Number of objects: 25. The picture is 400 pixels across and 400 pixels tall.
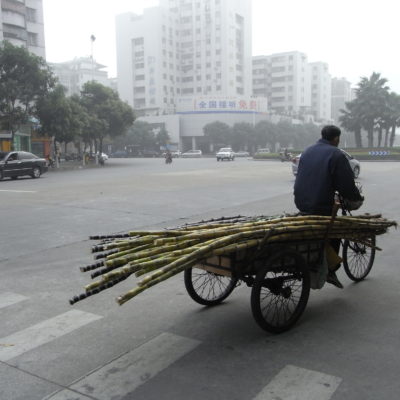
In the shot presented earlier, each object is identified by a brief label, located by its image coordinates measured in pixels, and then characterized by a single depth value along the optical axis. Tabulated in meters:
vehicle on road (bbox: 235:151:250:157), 68.85
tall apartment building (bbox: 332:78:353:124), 153.75
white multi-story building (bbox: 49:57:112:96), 115.31
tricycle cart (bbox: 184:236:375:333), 3.64
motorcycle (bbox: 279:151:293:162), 43.66
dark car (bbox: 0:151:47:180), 22.89
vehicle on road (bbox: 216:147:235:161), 46.91
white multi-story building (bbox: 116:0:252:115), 103.00
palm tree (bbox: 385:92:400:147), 58.21
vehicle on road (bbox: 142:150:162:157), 74.06
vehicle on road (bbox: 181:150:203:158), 71.44
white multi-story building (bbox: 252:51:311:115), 118.69
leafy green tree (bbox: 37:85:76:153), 30.95
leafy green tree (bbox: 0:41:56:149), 28.67
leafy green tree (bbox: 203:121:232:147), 82.50
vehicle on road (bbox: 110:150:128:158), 74.69
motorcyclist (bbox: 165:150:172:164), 41.16
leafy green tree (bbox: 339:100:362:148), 58.91
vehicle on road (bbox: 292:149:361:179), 19.40
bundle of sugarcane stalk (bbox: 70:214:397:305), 3.08
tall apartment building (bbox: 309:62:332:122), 130.50
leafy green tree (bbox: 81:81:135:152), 41.16
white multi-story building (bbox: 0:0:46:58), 42.31
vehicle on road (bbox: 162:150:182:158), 71.96
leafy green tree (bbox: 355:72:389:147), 57.66
